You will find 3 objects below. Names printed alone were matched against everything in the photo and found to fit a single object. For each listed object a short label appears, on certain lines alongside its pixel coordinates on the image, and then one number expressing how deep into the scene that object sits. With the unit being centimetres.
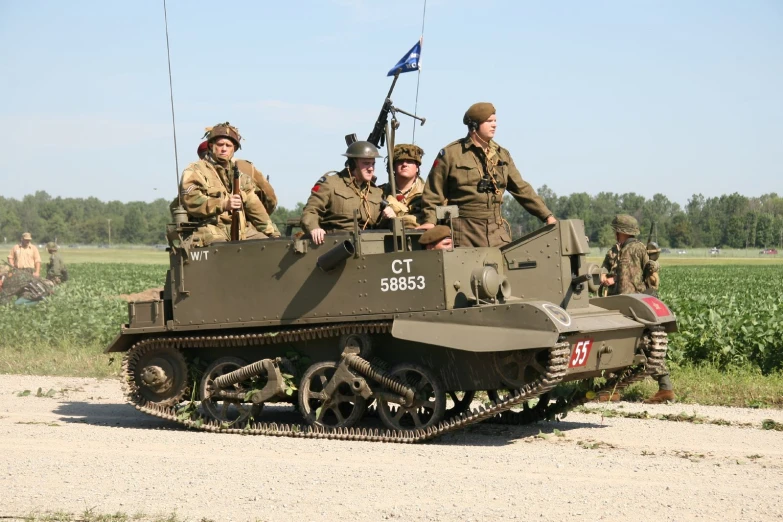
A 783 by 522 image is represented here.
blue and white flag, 1325
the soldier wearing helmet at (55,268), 2783
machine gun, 1243
